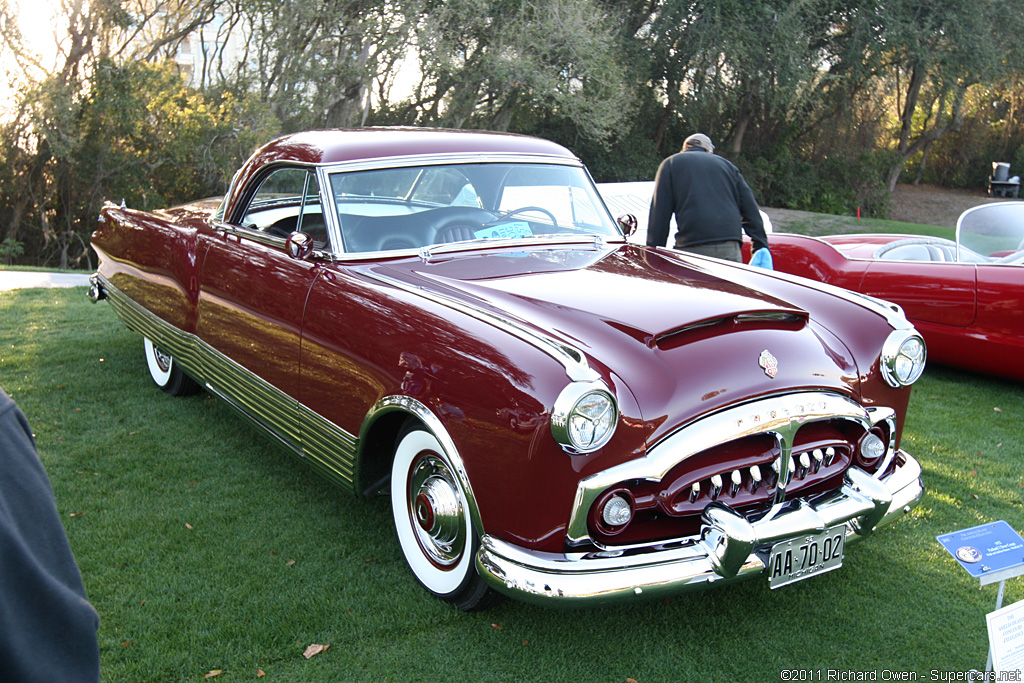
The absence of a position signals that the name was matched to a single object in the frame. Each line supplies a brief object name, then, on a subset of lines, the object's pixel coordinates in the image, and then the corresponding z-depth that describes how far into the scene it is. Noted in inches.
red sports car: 206.7
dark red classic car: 94.3
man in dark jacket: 211.0
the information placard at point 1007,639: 87.7
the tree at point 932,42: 764.6
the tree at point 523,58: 621.0
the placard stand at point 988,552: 92.5
